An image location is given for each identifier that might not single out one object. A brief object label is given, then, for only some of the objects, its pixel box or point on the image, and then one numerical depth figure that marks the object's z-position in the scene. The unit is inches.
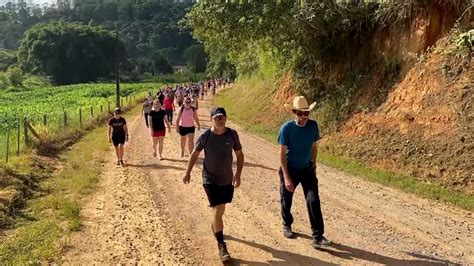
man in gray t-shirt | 258.7
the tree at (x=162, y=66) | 4771.2
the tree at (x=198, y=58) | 4124.0
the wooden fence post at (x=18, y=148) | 569.0
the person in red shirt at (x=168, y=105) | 792.9
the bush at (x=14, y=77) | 3542.6
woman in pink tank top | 550.9
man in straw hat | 274.2
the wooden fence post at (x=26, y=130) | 595.4
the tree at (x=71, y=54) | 4210.1
